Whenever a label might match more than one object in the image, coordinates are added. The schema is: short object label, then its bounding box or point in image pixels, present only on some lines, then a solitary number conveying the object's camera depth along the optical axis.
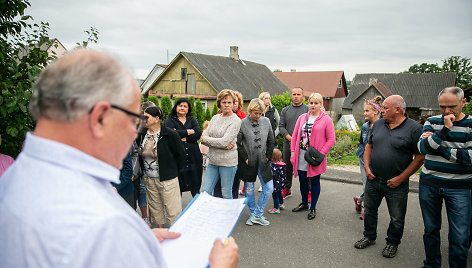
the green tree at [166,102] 18.17
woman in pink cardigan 4.75
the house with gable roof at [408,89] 34.28
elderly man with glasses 0.69
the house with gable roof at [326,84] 44.03
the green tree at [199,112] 18.80
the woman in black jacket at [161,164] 3.78
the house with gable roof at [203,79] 23.64
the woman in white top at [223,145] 4.28
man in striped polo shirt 3.03
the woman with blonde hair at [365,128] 4.95
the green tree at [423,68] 67.35
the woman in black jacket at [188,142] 4.52
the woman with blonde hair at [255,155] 4.52
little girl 5.01
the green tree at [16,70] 2.26
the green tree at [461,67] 46.53
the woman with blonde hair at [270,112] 6.32
